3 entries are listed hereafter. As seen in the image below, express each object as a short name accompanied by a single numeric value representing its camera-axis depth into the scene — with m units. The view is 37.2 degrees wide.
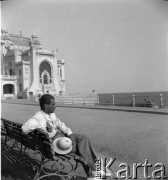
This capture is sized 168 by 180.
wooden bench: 2.91
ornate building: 44.69
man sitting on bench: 3.02
